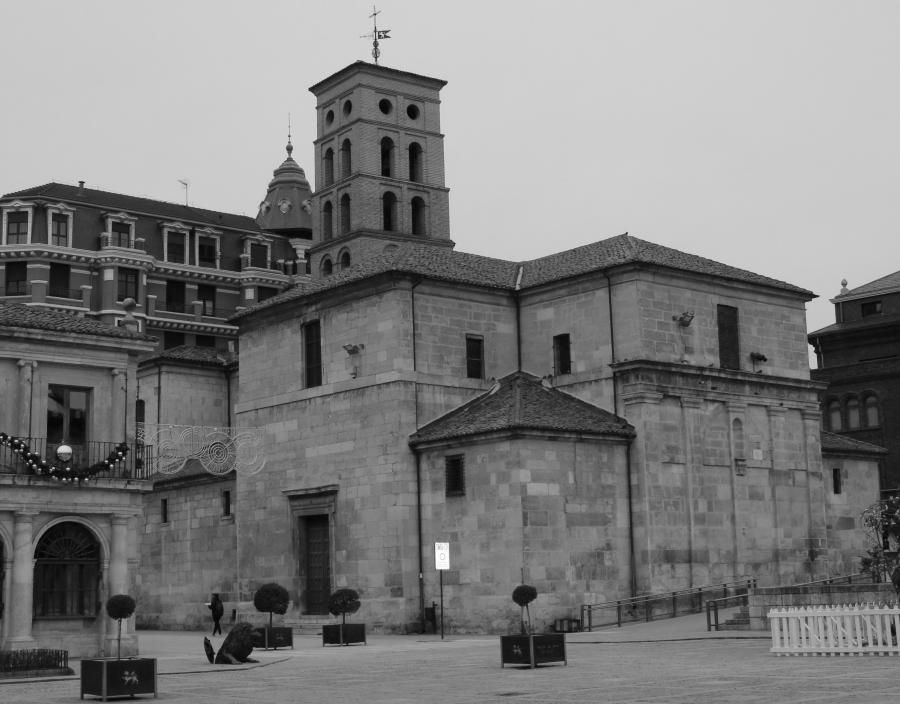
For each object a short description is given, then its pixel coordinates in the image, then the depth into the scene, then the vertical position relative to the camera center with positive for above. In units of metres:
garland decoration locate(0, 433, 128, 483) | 33.19 +2.66
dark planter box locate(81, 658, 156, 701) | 22.05 -1.76
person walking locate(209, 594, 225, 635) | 46.03 -1.46
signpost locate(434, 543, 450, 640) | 37.84 +0.16
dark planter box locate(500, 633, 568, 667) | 26.44 -1.77
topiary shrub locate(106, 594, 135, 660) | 30.22 -0.82
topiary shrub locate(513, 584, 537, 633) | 30.88 -0.81
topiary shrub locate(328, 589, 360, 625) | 39.00 -1.09
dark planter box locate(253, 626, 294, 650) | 35.88 -1.91
